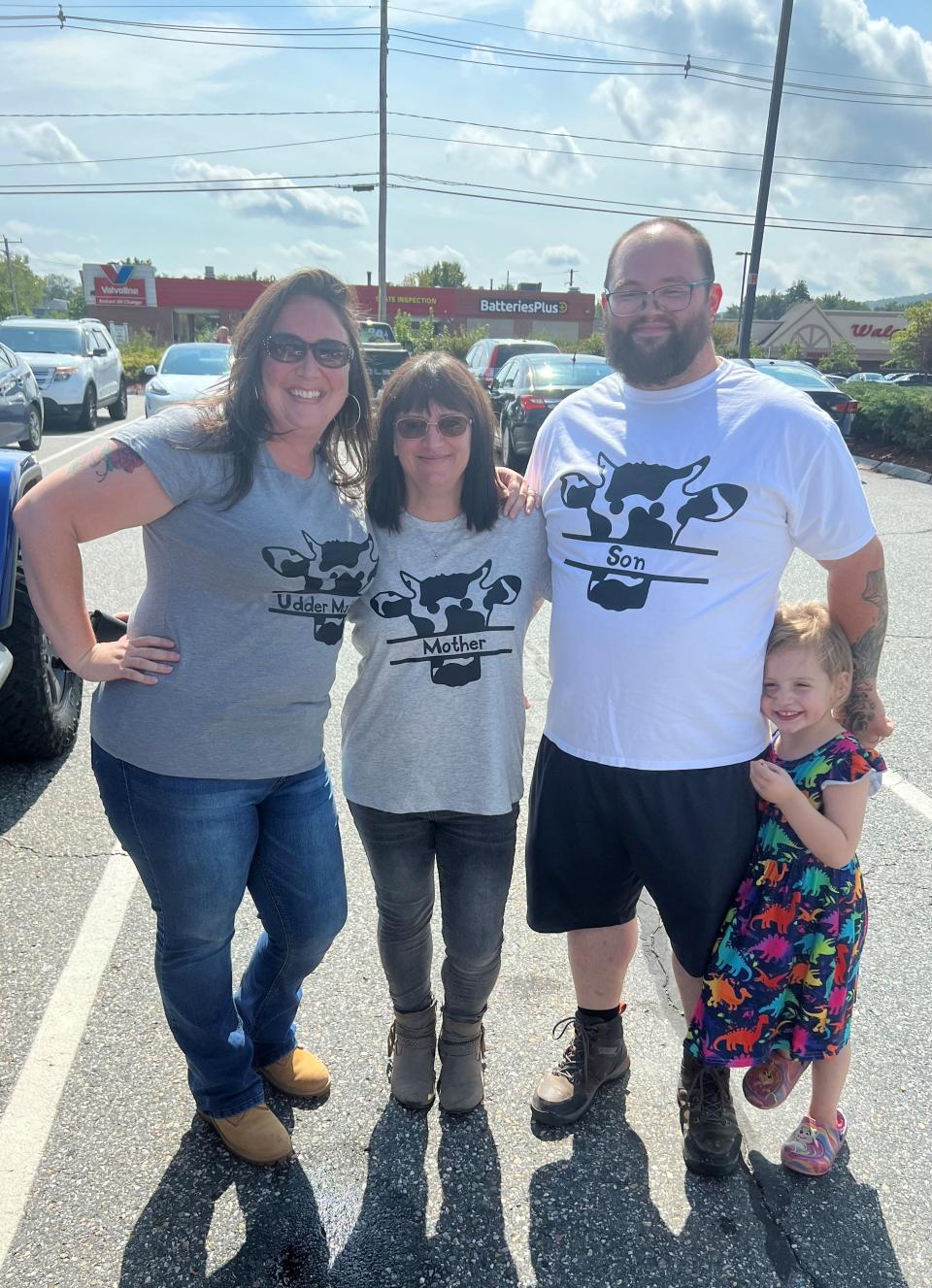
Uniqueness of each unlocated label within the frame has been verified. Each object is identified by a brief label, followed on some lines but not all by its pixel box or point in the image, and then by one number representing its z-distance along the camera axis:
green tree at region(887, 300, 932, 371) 32.75
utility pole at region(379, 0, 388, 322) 28.38
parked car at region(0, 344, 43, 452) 8.80
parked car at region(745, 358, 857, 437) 14.18
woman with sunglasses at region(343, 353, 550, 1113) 2.07
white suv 15.06
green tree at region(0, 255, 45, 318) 82.52
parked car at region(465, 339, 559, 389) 16.42
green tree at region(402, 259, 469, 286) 76.75
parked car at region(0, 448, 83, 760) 3.57
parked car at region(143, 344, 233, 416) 12.16
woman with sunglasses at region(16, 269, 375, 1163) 1.83
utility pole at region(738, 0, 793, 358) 17.69
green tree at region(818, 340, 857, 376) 39.31
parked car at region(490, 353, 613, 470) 11.04
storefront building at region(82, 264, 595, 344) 47.56
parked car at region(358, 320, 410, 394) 17.39
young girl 2.00
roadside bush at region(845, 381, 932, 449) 13.66
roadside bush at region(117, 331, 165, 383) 27.19
